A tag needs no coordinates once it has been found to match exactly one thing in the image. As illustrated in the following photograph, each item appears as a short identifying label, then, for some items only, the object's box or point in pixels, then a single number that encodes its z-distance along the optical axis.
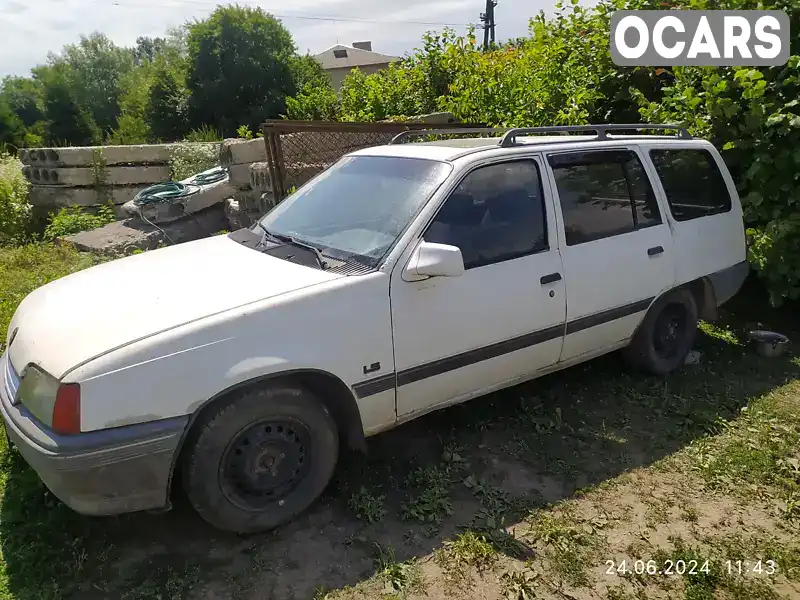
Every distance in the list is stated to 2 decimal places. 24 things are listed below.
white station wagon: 2.47
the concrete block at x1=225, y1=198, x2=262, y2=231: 8.10
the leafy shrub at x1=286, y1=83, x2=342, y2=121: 10.43
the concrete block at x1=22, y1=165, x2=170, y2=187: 10.25
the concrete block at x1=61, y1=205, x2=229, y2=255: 7.80
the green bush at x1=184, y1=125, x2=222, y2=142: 12.16
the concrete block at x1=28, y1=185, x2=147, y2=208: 10.30
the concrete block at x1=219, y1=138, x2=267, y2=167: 8.55
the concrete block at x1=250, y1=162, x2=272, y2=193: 7.58
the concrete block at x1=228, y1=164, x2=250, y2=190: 8.53
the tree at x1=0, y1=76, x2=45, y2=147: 37.50
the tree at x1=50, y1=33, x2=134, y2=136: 39.53
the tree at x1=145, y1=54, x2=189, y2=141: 25.41
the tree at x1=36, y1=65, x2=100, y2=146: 33.34
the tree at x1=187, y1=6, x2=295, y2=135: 24.53
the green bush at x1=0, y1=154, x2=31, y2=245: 9.42
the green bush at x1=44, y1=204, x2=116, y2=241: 9.05
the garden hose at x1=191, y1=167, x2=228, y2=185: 9.14
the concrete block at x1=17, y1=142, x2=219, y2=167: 10.22
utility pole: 35.84
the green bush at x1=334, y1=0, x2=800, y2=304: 5.10
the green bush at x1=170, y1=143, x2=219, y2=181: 10.27
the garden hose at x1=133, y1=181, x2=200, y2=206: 8.48
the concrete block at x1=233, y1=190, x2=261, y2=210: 7.86
